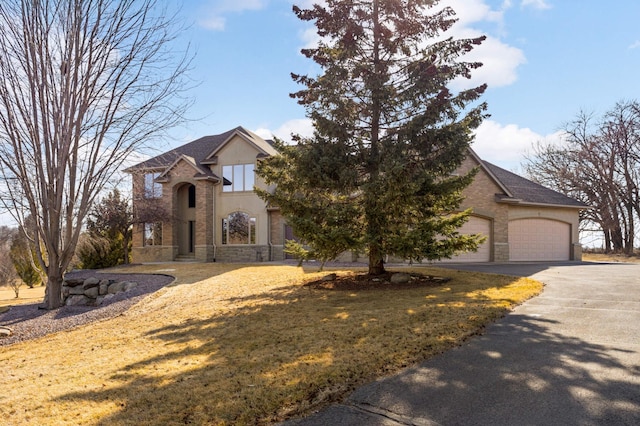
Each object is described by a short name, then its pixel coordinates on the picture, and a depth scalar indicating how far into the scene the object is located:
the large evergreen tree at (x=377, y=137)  11.08
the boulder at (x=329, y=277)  13.06
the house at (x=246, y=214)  21.47
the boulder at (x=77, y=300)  16.49
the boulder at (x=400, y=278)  12.08
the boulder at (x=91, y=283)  17.58
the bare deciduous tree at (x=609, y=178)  31.28
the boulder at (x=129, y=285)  15.88
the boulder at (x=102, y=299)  14.27
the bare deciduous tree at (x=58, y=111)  10.59
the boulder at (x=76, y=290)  17.78
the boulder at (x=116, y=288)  16.33
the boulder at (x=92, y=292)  17.28
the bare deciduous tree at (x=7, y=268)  25.30
